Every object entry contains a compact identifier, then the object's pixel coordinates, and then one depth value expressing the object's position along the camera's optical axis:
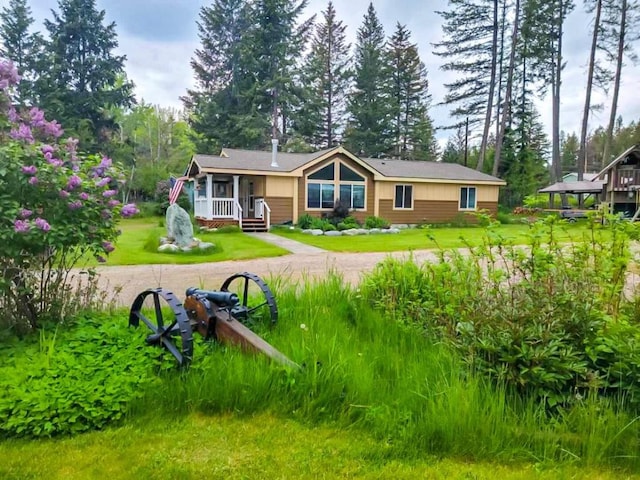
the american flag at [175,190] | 13.04
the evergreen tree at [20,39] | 27.17
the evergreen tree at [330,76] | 34.09
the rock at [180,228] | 11.07
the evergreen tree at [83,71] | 25.89
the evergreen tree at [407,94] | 34.72
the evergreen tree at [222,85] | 29.75
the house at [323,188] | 17.52
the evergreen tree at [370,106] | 33.00
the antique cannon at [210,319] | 2.84
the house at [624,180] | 22.19
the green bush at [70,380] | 2.33
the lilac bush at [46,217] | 3.01
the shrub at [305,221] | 17.30
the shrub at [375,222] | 18.14
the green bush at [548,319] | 2.43
